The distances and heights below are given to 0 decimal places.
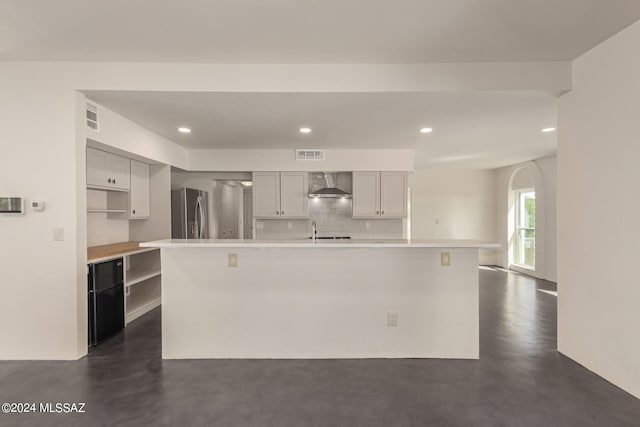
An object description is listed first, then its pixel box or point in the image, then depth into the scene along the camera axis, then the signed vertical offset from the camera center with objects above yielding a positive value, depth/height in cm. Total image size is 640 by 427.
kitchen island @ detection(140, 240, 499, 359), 282 -84
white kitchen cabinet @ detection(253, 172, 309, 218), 550 +35
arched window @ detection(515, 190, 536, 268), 684 -41
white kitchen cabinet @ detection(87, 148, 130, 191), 344 +52
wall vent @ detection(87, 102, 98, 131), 296 +96
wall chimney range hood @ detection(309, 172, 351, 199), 533 +33
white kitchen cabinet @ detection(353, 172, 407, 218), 549 +35
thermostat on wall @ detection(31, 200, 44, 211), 274 +8
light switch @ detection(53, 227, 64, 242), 276 -18
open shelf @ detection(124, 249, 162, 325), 416 -101
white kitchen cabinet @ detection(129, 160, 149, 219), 418 +31
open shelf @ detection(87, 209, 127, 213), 356 +4
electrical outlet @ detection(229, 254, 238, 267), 287 -45
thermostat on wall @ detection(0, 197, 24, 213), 270 +9
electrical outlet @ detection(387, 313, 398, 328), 284 -100
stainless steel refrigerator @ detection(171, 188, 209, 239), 490 -2
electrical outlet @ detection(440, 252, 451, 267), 282 -44
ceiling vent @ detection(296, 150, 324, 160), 545 +101
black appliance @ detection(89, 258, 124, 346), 307 -91
